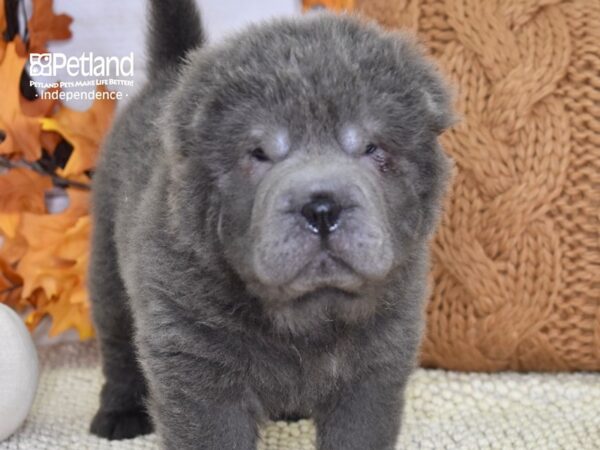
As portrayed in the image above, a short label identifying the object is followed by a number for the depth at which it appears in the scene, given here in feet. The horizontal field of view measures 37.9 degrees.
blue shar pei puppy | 3.94
